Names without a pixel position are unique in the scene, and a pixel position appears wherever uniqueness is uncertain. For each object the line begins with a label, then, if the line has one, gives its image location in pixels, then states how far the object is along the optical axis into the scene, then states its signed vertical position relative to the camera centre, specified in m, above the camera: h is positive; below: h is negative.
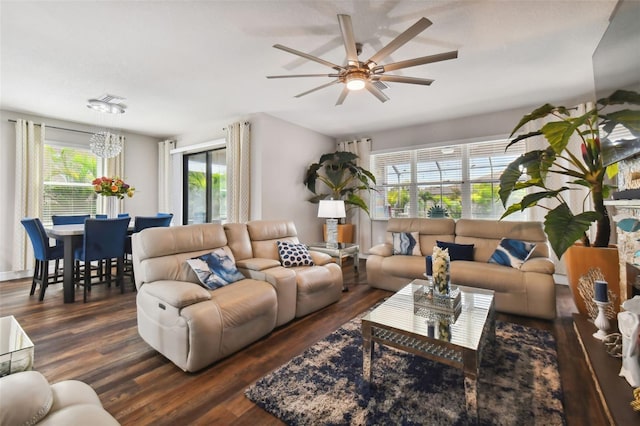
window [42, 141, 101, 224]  4.68 +0.65
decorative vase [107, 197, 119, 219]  5.28 +0.19
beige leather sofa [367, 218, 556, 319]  2.77 -0.60
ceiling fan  1.80 +1.20
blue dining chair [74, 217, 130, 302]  3.28 -0.33
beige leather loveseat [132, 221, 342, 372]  1.93 -0.65
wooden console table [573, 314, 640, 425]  1.29 -0.93
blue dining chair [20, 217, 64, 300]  3.31 -0.42
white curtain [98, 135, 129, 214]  5.21 +0.91
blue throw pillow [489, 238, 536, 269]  3.06 -0.44
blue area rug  1.50 -1.09
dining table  3.22 -0.51
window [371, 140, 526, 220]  4.45 +0.59
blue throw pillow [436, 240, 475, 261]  3.47 -0.47
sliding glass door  5.45 +0.59
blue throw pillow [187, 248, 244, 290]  2.39 -0.48
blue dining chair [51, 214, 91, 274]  4.10 -0.05
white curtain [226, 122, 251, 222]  4.54 +0.74
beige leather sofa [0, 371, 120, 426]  0.79 -0.58
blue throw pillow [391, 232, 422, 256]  3.83 -0.42
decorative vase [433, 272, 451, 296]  2.08 -0.53
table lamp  3.95 +0.02
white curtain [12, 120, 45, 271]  4.25 +0.53
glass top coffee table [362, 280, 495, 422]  1.44 -0.71
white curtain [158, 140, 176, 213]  5.88 +0.89
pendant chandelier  3.79 +1.22
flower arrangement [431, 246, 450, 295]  2.06 -0.43
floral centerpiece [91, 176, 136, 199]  3.88 +0.42
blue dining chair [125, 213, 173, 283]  3.83 -0.12
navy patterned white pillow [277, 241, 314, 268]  3.17 -0.47
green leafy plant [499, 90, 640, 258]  2.07 +0.43
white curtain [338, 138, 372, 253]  5.57 +0.03
